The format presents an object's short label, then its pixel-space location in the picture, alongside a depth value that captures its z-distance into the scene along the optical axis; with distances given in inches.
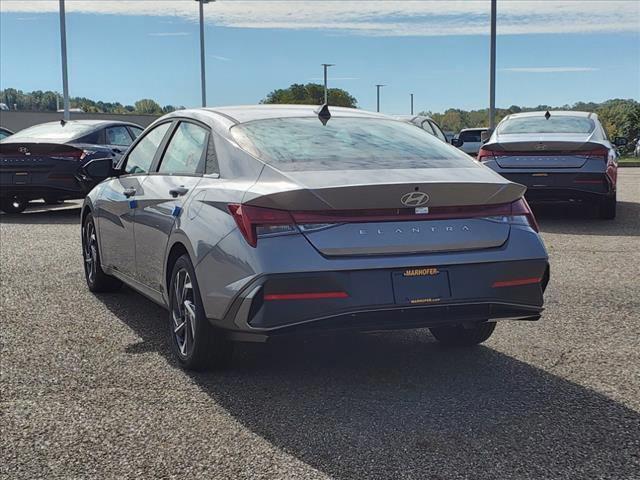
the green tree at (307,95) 4559.5
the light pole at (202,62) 1700.3
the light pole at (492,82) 1139.2
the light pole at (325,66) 3941.9
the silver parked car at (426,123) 531.3
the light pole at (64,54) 1316.4
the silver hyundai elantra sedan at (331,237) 165.8
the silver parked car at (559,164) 462.9
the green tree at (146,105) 6051.2
